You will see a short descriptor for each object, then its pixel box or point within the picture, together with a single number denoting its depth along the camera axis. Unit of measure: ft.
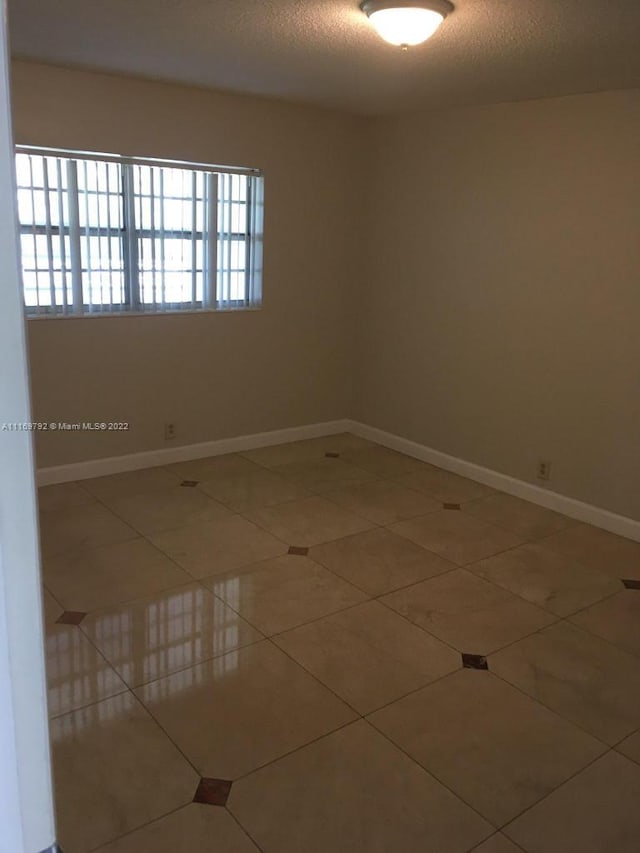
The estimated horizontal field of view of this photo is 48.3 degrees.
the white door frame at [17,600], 2.14
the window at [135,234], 13.14
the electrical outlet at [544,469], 14.30
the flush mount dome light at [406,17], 8.20
